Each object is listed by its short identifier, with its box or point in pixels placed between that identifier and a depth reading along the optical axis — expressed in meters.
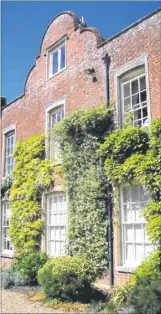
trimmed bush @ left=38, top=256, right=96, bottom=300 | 8.91
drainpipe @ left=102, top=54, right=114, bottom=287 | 10.23
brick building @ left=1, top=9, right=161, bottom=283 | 10.30
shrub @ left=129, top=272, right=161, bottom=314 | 7.07
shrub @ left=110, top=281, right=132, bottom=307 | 8.28
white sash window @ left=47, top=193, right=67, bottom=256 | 12.73
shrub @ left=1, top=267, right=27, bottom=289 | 11.27
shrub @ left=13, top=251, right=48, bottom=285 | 11.62
